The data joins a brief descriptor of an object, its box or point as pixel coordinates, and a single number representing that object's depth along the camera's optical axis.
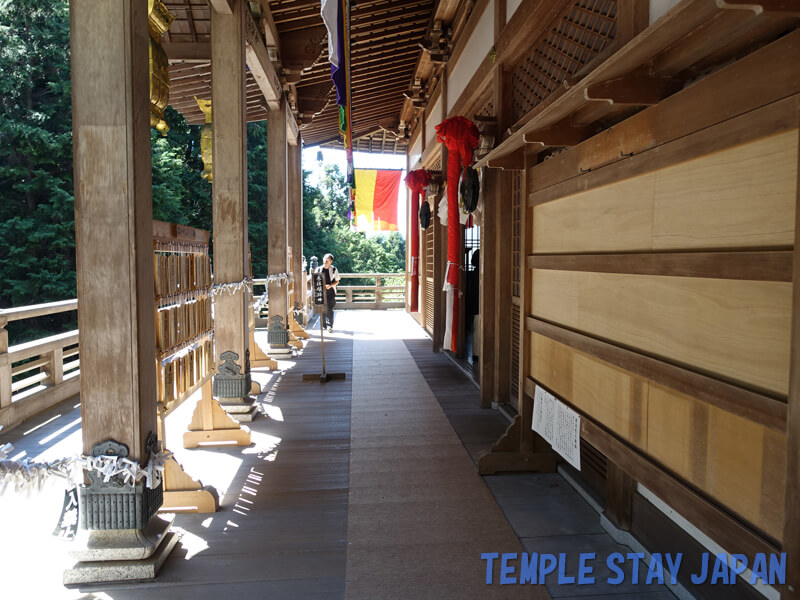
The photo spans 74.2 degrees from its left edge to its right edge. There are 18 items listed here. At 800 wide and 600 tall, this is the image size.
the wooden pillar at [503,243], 4.34
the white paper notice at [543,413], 2.73
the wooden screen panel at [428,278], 8.94
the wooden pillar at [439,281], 7.61
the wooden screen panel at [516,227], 4.40
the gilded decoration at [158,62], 2.94
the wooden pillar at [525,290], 3.01
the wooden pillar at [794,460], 1.14
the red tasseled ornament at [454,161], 4.69
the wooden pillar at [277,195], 7.02
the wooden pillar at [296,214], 9.58
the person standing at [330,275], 8.91
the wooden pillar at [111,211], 2.16
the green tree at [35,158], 13.95
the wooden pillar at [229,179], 4.26
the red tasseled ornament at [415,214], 7.72
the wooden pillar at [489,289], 4.60
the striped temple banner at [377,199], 12.84
